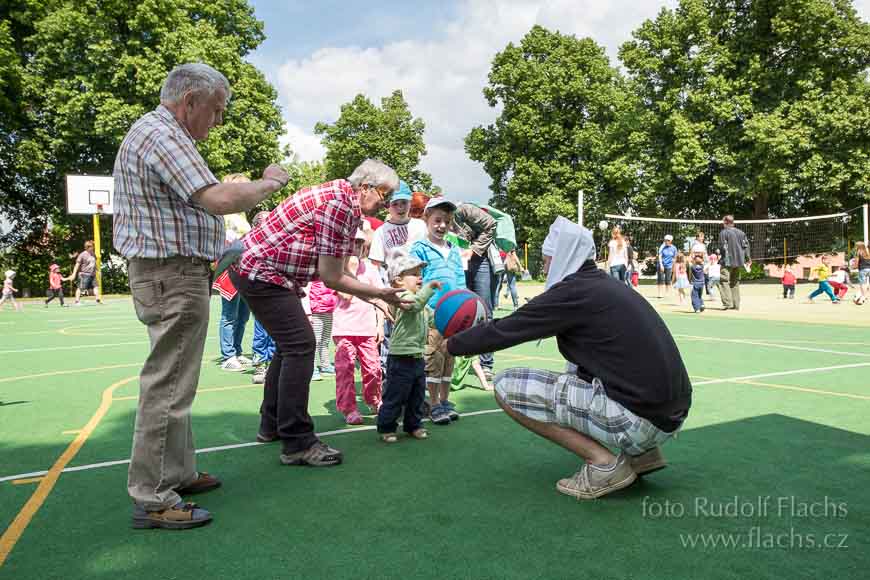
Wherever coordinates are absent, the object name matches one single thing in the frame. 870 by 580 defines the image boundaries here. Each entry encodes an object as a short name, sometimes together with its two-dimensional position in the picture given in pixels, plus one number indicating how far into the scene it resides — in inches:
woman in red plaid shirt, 173.5
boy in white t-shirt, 271.9
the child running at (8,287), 916.8
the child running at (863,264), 826.8
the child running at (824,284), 859.4
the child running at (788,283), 948.6
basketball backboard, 1173.1
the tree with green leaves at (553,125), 1815.9
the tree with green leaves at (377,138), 2271.2
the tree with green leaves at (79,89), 1254.3
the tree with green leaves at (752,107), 1384.1
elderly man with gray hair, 130.7
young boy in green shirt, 205.5
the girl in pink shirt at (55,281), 1031.6
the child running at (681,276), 864.9
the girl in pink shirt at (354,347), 238.5
